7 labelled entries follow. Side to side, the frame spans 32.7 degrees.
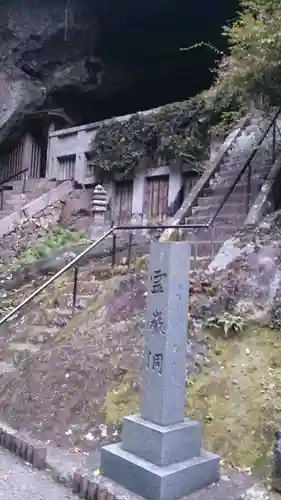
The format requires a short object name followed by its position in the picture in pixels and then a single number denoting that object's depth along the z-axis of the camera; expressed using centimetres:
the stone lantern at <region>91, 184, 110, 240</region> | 1272
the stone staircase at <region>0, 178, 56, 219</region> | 1567
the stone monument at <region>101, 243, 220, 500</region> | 382
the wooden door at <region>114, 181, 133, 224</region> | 1455
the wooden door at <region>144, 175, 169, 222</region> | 1349
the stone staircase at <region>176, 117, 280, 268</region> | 821
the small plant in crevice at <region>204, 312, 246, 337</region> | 590
